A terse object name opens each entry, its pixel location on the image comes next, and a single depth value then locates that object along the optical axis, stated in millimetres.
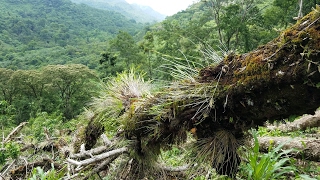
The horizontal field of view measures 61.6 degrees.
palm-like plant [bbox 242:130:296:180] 2203
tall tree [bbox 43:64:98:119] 29766
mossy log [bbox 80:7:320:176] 1516
